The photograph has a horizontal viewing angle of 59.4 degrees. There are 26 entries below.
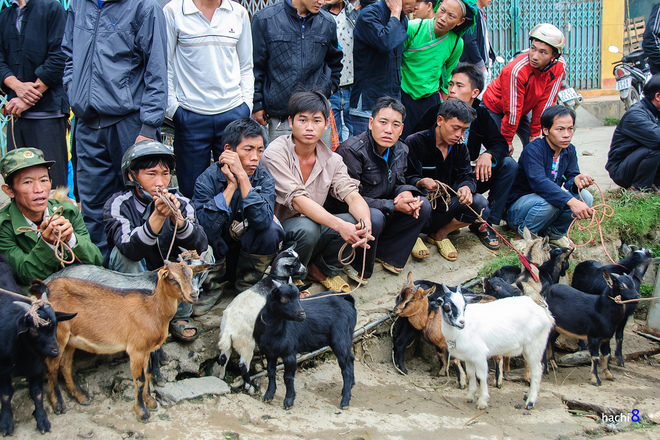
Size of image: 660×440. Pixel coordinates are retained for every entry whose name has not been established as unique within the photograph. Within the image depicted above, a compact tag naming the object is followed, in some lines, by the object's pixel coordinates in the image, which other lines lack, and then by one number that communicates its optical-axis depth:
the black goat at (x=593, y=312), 4.50
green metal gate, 12.64
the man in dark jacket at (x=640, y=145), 6.93
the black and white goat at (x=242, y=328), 3.94
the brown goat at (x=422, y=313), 4.23
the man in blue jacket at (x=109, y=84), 4.50
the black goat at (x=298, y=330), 3.71
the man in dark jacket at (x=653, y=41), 7.73
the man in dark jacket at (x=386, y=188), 5.20
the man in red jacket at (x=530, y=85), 6.30
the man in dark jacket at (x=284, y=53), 5.49
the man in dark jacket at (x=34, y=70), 5.21
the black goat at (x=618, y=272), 4.98
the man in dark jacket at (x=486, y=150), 6.09
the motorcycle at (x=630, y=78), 10.65
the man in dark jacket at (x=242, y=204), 4.30
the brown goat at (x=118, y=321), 3.40
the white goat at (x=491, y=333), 4.00
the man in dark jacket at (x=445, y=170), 5.66
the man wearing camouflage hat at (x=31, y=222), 3.55
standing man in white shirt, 4.95
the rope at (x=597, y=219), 6.44
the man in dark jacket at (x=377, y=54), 5.86
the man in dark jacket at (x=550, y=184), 6.01
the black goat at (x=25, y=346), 3.14
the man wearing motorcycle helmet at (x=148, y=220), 3.77
